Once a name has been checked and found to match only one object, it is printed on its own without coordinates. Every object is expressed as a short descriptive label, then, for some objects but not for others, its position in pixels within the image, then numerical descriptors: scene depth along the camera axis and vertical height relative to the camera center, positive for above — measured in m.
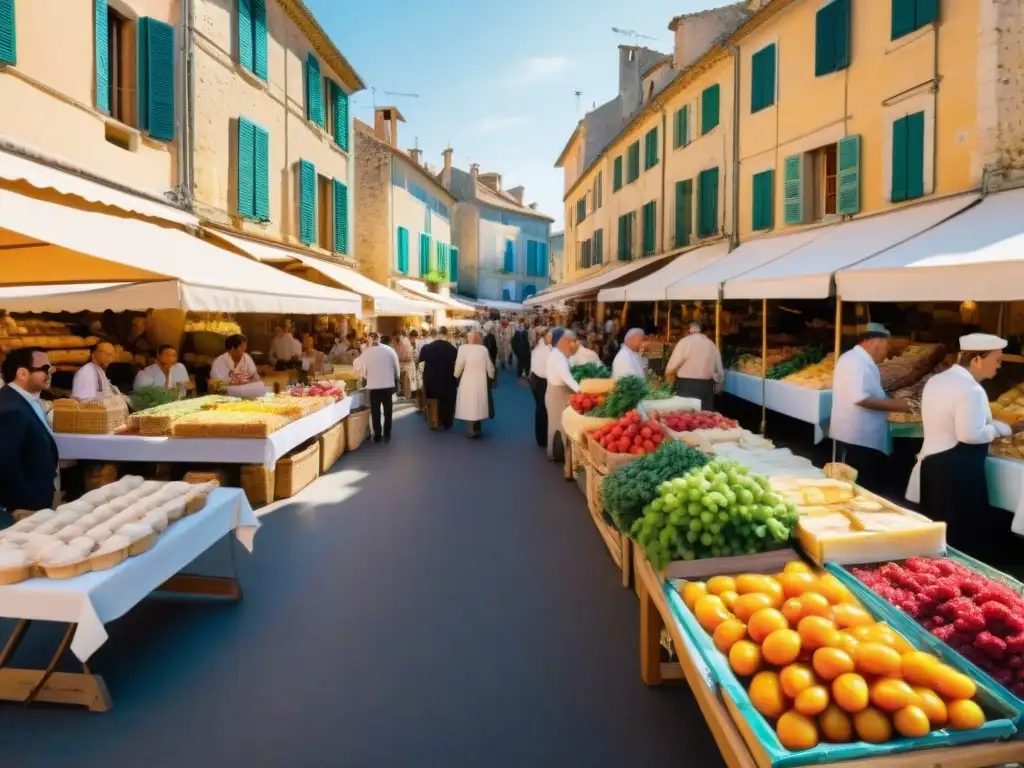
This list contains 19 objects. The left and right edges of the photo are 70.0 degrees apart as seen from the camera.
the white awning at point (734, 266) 11.36 +1.39
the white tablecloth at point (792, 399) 8.58 -0.68
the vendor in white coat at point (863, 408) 6.24 -0.51
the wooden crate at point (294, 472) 7.66 -1.39
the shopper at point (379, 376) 10.71 -0.48
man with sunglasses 4.84 -0.67
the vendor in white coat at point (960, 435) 4.78 -0.58
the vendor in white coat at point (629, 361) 8.61 -0.18
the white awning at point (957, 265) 5.75 +0.74
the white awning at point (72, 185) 6.55 +1.63
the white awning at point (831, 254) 8.32 +1.23
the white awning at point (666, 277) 14.27 +1.47
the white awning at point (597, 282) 19.45 +1.83
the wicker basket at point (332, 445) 8.95 -1.31
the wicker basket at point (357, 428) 10.28 -1.23
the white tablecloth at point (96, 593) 3.27 -1.18
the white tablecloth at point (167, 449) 6.82 -1.01
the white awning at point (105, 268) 5.10 +0.58
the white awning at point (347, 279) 11.55 +1.19
